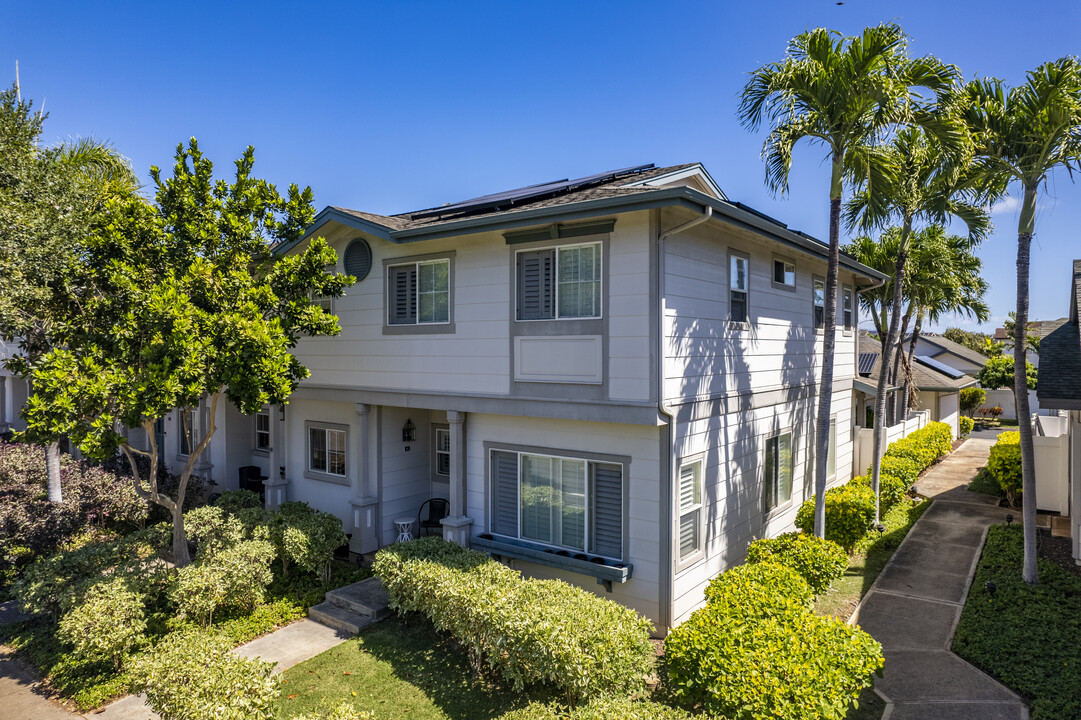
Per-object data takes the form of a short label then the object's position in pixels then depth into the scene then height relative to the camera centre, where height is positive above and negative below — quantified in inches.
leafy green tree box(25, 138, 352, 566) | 316.5 +23.8
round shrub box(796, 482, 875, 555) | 443.5 -128.3
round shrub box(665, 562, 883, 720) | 206.8 -119.6
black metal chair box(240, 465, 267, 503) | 591.2 -127.7
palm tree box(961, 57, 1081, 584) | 340.8 +127.9
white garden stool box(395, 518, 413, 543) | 473.7 -145.0
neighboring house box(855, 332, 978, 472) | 671.1 -66.7
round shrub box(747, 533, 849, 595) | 348.2 -125.3
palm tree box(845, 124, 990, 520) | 374.6 +116.6
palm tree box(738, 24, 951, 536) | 343.0 +152.6
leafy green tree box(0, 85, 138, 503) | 347.9 +80.6
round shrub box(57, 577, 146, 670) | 294.4 -139.5
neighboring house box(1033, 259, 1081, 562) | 373.4 -34.4
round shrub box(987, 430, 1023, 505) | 585.0 -121.4
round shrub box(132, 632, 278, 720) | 225.9 -132.7
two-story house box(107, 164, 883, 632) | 330.0 -21.3
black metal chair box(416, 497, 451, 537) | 487.5 -134.1
